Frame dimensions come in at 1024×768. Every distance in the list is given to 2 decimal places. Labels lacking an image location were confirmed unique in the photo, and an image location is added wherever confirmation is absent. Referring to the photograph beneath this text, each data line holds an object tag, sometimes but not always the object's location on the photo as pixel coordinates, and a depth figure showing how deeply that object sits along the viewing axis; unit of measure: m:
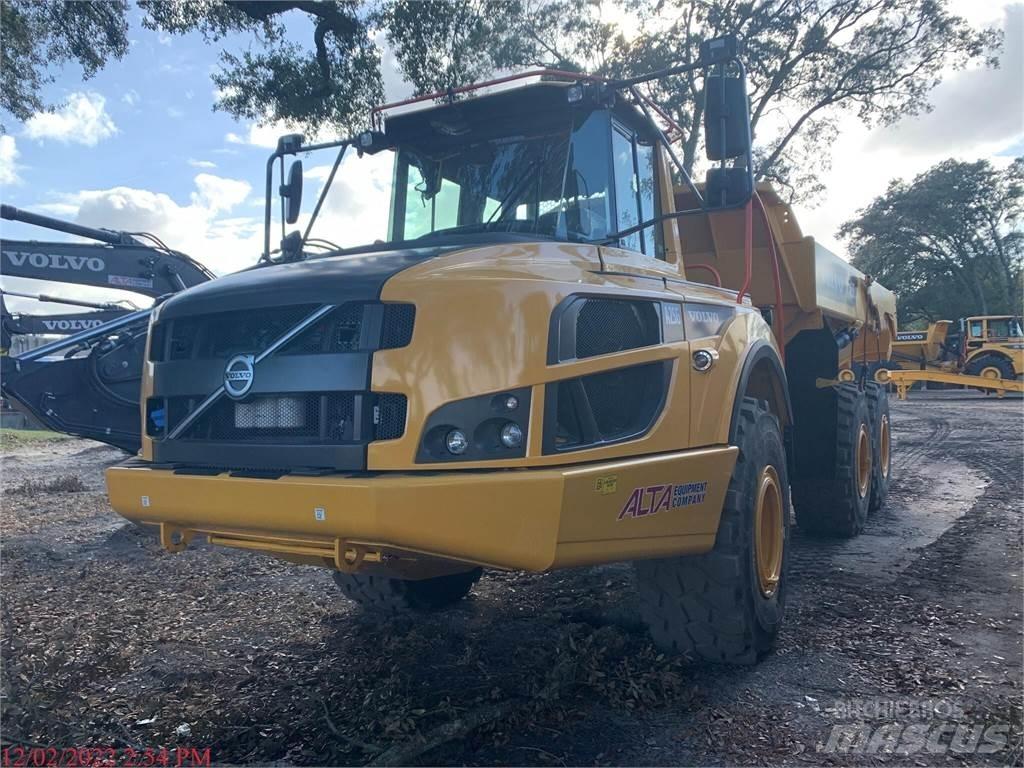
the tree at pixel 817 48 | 17.94
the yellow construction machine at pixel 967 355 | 23.70
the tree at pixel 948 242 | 36.50
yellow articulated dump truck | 2.77
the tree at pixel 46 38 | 8.48
